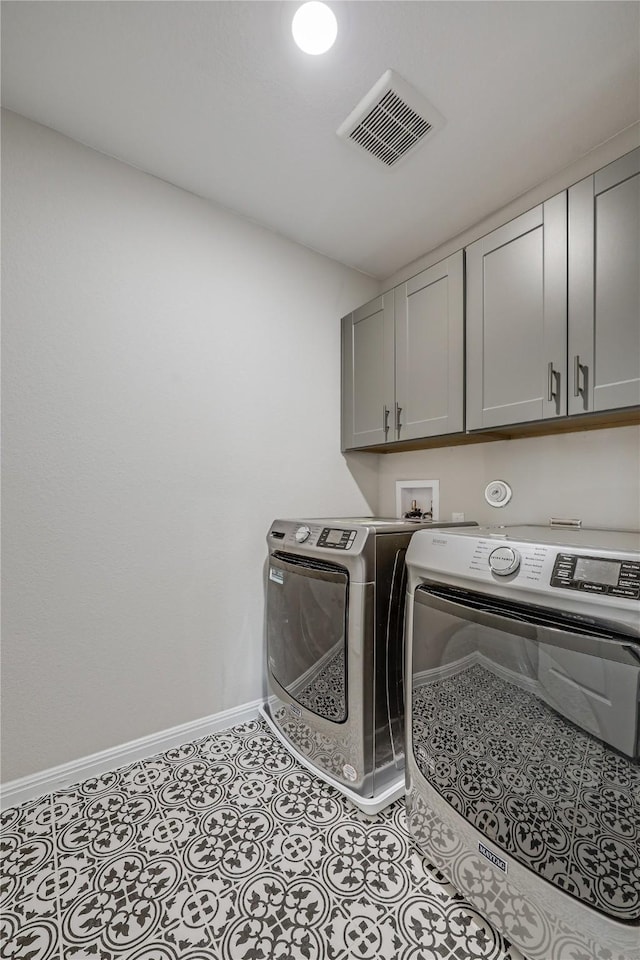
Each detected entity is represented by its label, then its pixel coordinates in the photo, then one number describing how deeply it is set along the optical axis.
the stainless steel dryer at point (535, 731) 0.81
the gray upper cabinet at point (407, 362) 1.77
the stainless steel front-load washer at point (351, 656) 1.46
